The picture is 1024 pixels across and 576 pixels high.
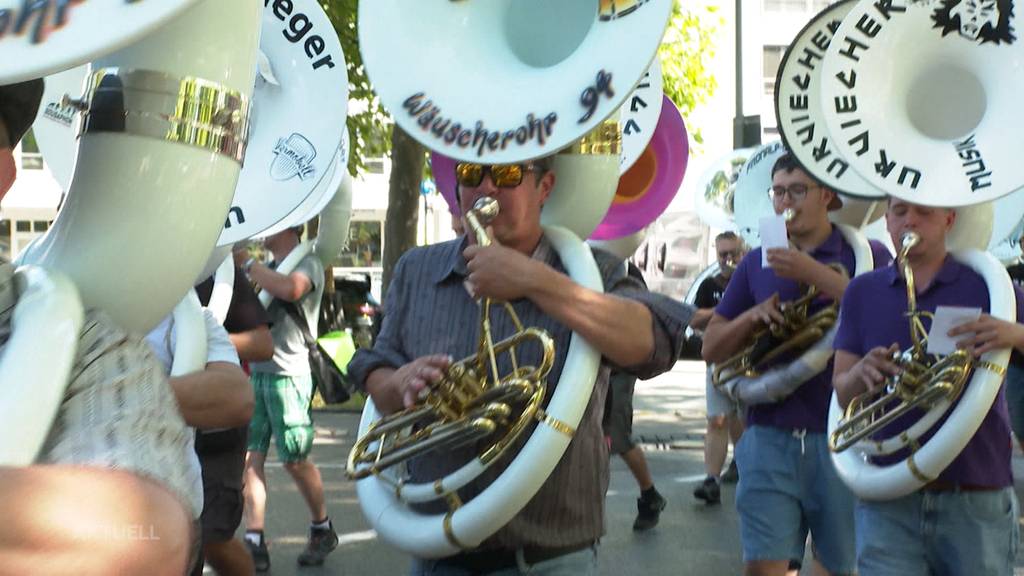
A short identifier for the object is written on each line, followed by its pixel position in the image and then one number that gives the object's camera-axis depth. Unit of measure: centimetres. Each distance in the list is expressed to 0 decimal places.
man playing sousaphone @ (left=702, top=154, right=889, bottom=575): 417
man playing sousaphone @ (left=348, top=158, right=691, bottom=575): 272
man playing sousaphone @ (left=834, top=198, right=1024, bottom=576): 346
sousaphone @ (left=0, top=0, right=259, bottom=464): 125
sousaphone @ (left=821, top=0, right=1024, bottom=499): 352
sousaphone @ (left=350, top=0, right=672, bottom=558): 263
